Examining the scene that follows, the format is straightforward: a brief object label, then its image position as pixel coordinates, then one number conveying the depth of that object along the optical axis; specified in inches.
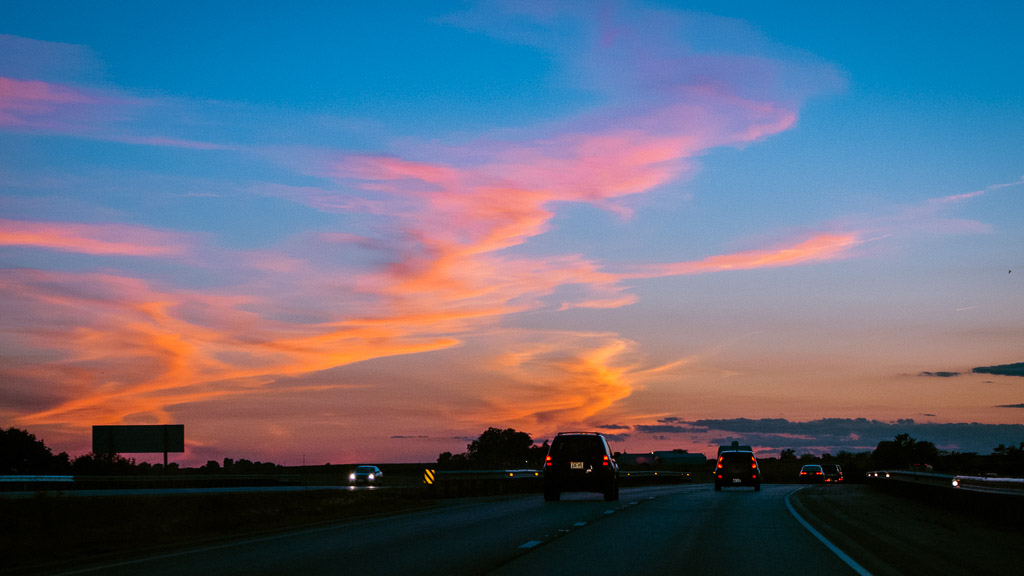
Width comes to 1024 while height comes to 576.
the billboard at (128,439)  3966.5
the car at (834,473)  2935.0
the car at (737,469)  1935.3
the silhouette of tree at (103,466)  2819.1
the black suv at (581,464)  1341.0
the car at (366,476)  2637.8
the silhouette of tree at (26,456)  2864.2
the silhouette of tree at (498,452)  4992.6
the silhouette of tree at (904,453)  6643.7
